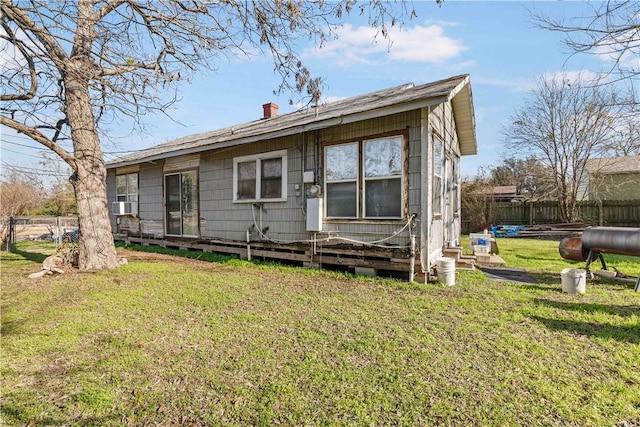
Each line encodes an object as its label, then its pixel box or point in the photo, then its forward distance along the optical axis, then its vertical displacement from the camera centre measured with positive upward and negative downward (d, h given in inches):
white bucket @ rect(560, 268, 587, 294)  199.0 -45.7
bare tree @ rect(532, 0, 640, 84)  180.4 +99.6
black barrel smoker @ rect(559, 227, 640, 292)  217.9 -27.4
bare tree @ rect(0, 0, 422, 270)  161.8 +93.4
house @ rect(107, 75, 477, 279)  227.8 +20.5
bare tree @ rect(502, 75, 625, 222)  661.3 +151.2
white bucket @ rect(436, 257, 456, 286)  220.1 -43.5
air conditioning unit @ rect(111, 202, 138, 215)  462.9 +2.1
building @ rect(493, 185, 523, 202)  864.9 +34.0
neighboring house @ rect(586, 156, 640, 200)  753.6 +62.1
